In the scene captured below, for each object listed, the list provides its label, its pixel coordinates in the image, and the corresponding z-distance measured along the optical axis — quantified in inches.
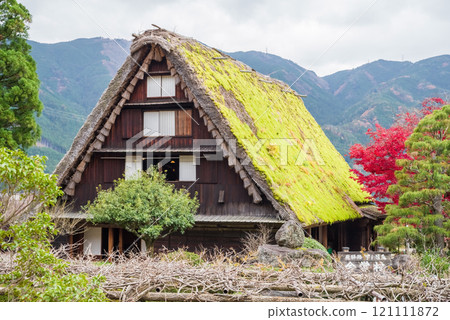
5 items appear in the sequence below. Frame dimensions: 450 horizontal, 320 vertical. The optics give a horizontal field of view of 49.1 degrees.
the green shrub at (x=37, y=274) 275.4
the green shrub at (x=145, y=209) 576.4
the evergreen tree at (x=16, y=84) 746.2
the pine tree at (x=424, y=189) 543.2
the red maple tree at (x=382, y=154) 674.2
